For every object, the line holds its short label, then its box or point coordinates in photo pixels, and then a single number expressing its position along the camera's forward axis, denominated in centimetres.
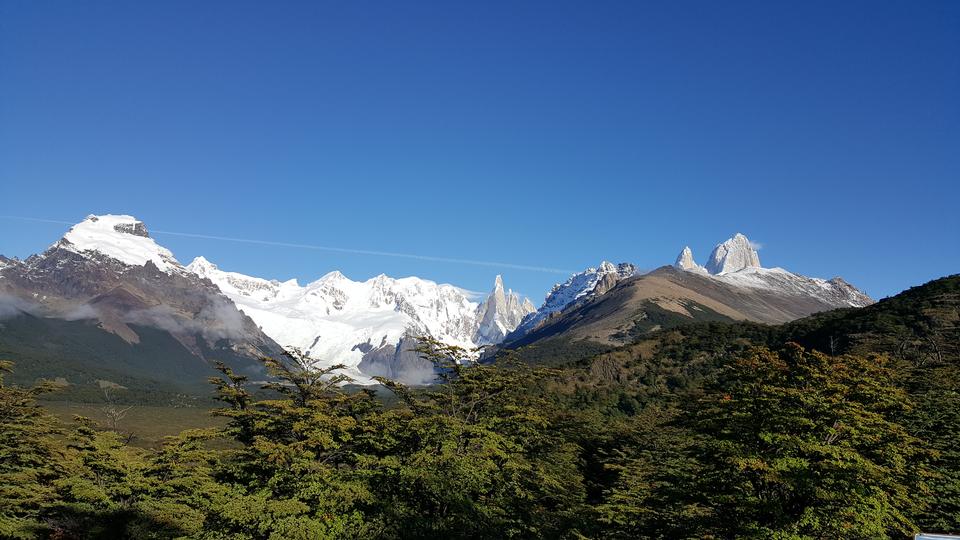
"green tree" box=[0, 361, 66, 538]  3491
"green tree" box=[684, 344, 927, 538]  2184
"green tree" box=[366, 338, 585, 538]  3266
